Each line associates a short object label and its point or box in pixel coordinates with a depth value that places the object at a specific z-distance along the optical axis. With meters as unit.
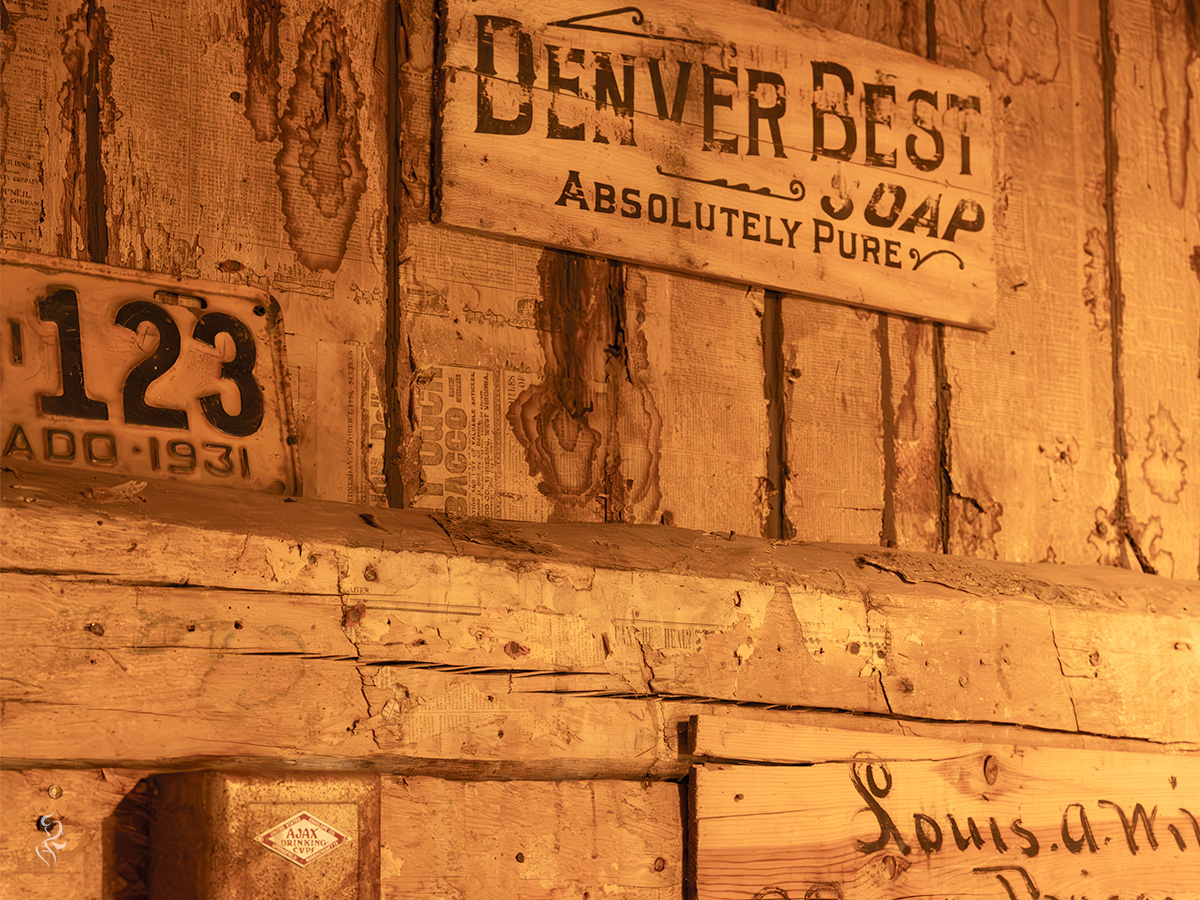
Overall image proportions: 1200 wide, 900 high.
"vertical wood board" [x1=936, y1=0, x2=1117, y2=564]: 1.79
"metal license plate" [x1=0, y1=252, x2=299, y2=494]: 1.21
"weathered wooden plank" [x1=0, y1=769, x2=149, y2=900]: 1.08
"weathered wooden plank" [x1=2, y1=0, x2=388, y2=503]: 1.28
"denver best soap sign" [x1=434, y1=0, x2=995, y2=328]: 1.51
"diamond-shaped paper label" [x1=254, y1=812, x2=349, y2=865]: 1.13
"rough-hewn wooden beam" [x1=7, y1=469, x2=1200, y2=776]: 1.11
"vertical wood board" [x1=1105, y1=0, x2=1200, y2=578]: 1.91
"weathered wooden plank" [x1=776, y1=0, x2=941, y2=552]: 1.67
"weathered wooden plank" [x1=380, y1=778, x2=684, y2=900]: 1.24
